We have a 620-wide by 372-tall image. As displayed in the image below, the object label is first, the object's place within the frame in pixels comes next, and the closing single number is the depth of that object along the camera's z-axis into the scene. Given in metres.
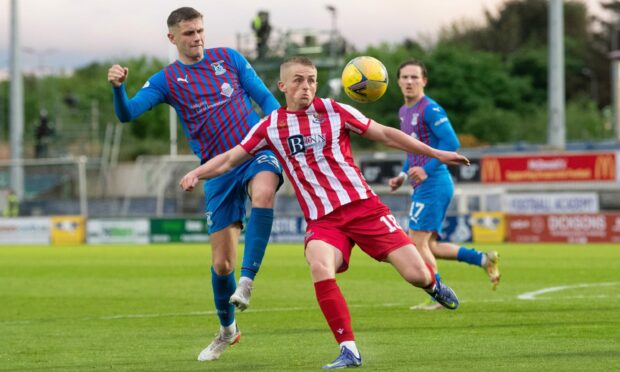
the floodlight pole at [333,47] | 46.09
